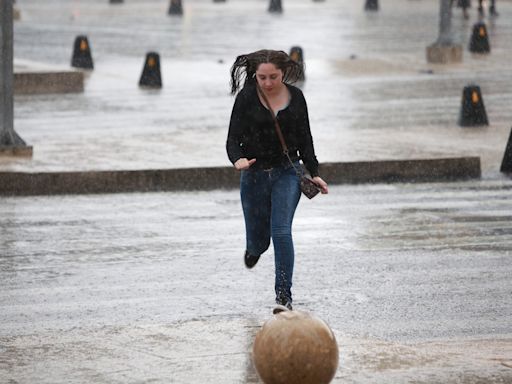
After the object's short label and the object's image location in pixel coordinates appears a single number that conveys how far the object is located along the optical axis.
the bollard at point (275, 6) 41.30
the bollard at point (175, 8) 41.09
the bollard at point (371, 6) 42.47
